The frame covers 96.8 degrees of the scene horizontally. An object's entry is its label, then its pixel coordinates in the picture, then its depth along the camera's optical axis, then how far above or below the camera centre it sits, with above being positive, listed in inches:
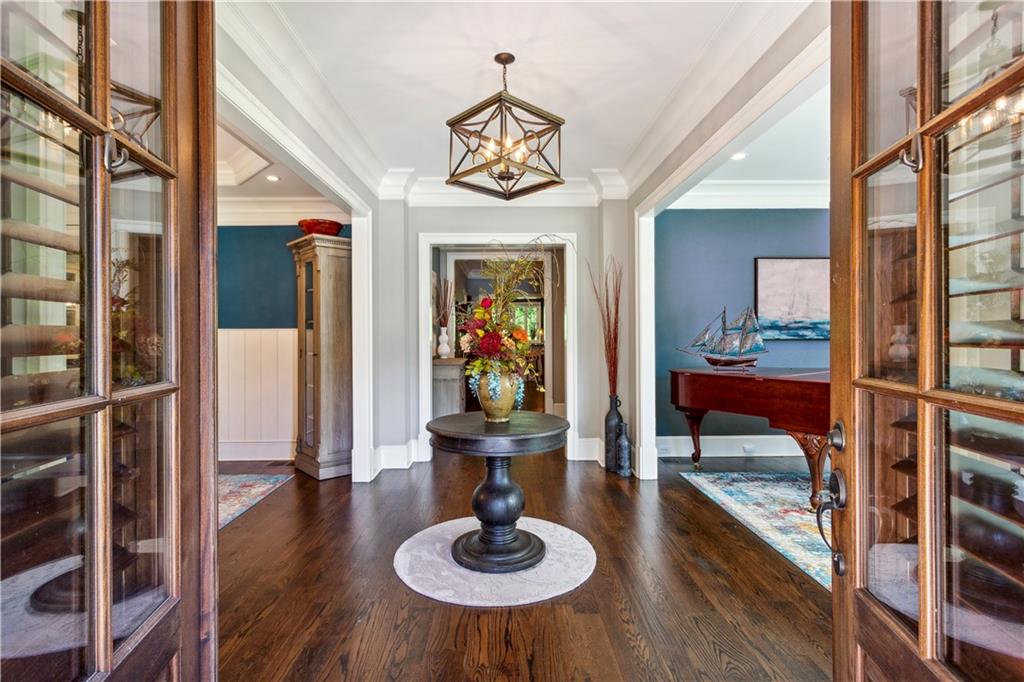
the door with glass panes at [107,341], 22.5 -0.1
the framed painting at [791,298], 176.6 +15.7
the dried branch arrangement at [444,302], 219.8 +18.9
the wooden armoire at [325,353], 152.8 -4.7
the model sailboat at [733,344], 147.0 -1.8
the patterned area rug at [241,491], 123.9 -46.9
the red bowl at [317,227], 153.6 +38.4
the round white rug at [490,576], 82.2 -46.3
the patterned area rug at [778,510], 97.0 -46.3
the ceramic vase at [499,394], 96.3 -11.7
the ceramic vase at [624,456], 155.0 -40.3
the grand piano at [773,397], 114.7 -16.6
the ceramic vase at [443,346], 206.5 -3.1
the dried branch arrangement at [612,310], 161.9 +10.4
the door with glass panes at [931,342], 24.2 -0.2
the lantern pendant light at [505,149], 76.7 +34.5
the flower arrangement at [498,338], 95.2 +0.2
